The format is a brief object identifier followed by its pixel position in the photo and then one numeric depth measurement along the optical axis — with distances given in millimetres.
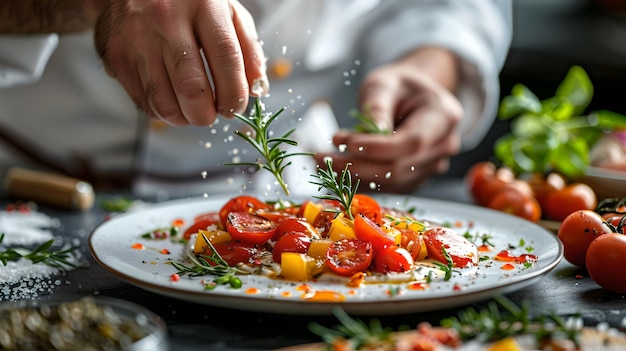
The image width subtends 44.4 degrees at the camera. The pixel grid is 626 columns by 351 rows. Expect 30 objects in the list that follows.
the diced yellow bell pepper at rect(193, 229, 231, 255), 1389
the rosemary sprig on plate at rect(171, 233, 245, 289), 1233
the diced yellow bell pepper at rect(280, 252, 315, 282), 1250
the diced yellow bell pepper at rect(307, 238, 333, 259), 1299
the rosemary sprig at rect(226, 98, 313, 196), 1403
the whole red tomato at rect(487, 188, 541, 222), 1912
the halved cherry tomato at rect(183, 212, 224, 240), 1530
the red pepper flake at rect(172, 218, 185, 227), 1698
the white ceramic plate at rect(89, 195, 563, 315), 1109
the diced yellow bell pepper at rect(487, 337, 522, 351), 941
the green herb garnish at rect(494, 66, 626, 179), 2145
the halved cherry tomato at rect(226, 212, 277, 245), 1358
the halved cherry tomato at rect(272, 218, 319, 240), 1343
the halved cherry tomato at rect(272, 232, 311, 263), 1302
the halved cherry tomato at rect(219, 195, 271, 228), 1518
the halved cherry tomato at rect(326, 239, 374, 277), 1243
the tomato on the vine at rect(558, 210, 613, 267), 1474
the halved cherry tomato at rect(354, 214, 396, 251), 1296
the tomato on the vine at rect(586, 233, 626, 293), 1324
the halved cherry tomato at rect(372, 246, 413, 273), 1268
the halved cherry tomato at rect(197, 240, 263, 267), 1333
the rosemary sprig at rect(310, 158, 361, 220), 1362
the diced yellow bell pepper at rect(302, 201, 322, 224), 1472
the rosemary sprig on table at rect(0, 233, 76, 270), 1491
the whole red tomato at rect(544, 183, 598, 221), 1918
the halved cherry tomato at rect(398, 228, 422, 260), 1354
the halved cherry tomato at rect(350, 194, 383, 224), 1429
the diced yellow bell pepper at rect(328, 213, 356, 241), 1335
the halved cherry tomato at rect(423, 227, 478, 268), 1340
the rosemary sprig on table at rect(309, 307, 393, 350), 978
